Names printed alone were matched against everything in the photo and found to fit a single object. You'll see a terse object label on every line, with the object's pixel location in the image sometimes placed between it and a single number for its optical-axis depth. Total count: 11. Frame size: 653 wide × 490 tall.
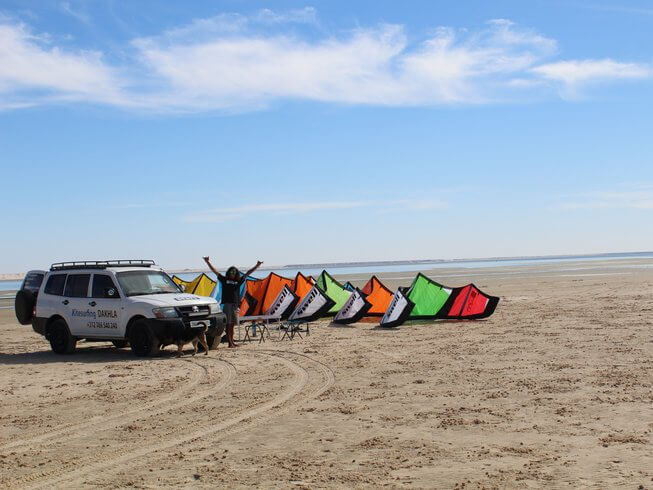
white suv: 16.19
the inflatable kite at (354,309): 22.41
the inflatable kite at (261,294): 24.62
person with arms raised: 17.88
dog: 16.22
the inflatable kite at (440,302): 21.52
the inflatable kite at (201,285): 27.09
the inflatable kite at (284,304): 23.19
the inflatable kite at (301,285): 24.80
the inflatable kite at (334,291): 24.56
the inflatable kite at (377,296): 23.38
